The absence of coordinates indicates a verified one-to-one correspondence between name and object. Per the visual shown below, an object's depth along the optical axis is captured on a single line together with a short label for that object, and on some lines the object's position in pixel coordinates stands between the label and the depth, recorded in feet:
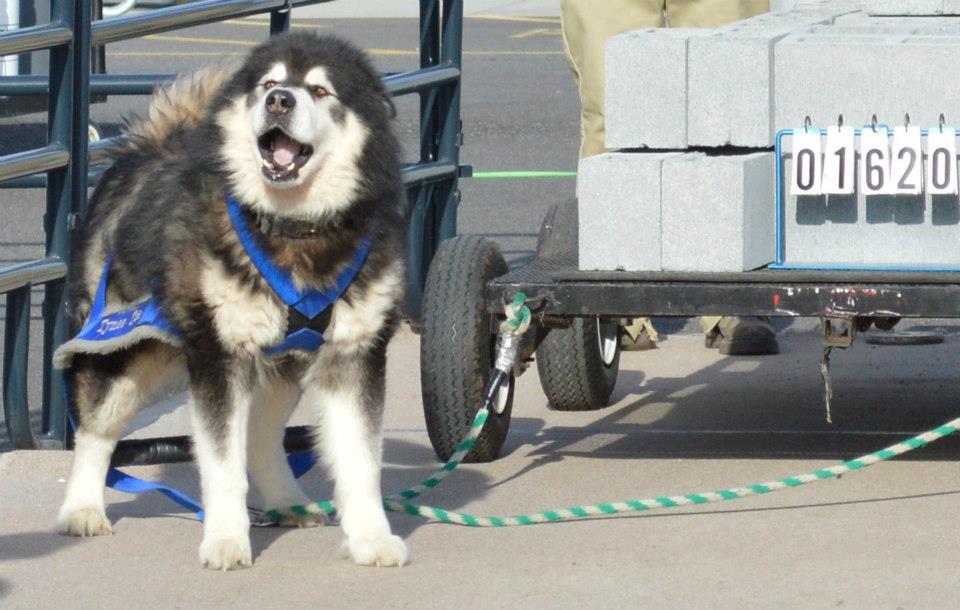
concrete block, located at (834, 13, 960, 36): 36.55
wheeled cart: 33.01
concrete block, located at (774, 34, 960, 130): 33.85
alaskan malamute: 29.05
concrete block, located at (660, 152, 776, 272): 33.57
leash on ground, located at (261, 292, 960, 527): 31.82
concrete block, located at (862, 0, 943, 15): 41.33
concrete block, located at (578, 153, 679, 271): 33.95
